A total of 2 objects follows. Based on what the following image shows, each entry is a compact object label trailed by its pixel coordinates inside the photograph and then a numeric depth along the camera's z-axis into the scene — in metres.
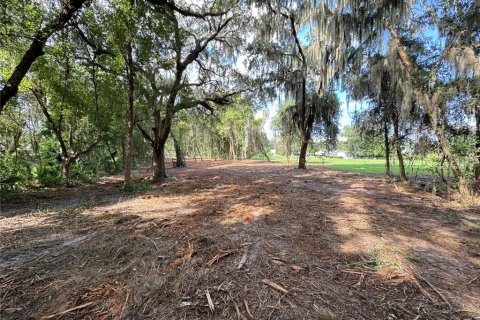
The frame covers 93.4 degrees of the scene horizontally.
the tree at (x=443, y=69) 5.82
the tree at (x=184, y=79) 9.06
